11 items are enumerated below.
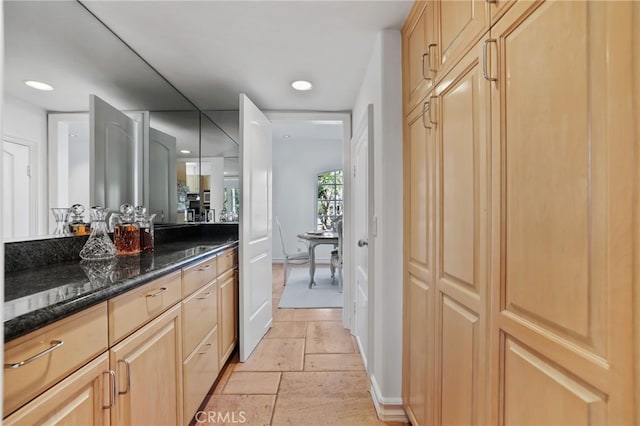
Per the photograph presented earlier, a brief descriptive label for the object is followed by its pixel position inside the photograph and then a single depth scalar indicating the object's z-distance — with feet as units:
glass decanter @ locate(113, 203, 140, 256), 5.52
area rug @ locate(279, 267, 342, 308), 12.04
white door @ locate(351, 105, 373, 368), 6.66
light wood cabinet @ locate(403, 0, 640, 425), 1.79
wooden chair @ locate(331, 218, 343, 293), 13.41
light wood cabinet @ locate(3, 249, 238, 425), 2.34
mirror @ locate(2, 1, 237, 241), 4.02
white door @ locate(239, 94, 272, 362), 7.54
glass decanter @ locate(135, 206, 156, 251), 6.07
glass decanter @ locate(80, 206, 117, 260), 4.81
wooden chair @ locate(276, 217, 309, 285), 15.08
